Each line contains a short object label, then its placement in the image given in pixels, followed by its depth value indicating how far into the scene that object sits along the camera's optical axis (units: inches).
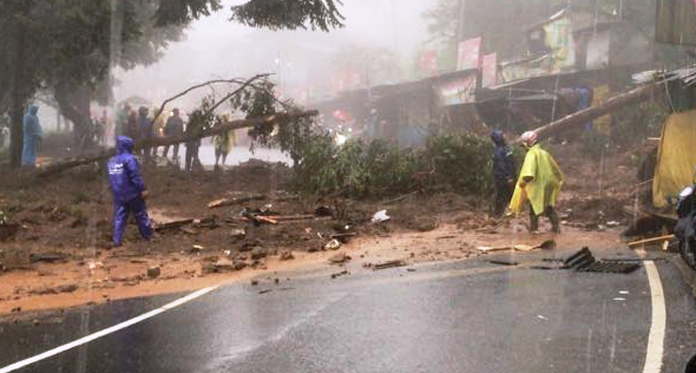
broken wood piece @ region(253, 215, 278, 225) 461.5
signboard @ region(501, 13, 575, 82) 1254.3
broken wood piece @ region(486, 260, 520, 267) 342.0
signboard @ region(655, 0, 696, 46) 565.3
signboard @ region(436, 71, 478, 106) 1163.9
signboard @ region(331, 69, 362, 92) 2277.3
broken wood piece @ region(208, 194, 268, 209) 529.3
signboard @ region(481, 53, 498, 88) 1289.4
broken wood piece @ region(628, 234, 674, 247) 379.9
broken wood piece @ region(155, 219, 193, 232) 436.9
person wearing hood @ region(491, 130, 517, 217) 466.3
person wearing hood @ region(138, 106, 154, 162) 759.2
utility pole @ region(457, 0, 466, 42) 1913.1
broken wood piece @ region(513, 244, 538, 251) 383.2
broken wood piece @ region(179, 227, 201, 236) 433.9
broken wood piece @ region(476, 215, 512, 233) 454.2
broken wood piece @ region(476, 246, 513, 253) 385.1
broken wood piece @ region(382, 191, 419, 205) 545.3
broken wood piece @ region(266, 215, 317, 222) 469.2
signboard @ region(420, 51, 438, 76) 1750.7
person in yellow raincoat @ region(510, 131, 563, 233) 425.9
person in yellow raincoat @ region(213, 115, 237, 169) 670.5
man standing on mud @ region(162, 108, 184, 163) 764.0
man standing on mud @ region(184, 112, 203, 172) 629.0
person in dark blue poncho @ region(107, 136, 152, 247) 380.2
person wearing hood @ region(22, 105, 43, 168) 751.1
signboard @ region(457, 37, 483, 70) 1414.9
